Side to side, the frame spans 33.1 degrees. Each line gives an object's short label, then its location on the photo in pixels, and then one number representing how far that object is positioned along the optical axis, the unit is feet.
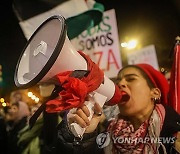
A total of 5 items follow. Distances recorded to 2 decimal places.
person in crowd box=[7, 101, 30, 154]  5.77
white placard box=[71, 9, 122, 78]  6.03
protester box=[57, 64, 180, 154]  4.13
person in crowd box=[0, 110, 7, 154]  5.91
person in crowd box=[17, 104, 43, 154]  5.17
